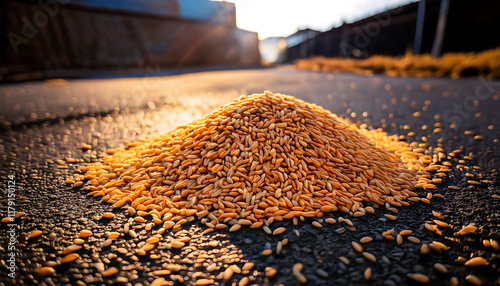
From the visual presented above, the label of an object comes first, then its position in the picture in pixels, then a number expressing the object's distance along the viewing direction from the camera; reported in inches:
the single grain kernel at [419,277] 5.1
